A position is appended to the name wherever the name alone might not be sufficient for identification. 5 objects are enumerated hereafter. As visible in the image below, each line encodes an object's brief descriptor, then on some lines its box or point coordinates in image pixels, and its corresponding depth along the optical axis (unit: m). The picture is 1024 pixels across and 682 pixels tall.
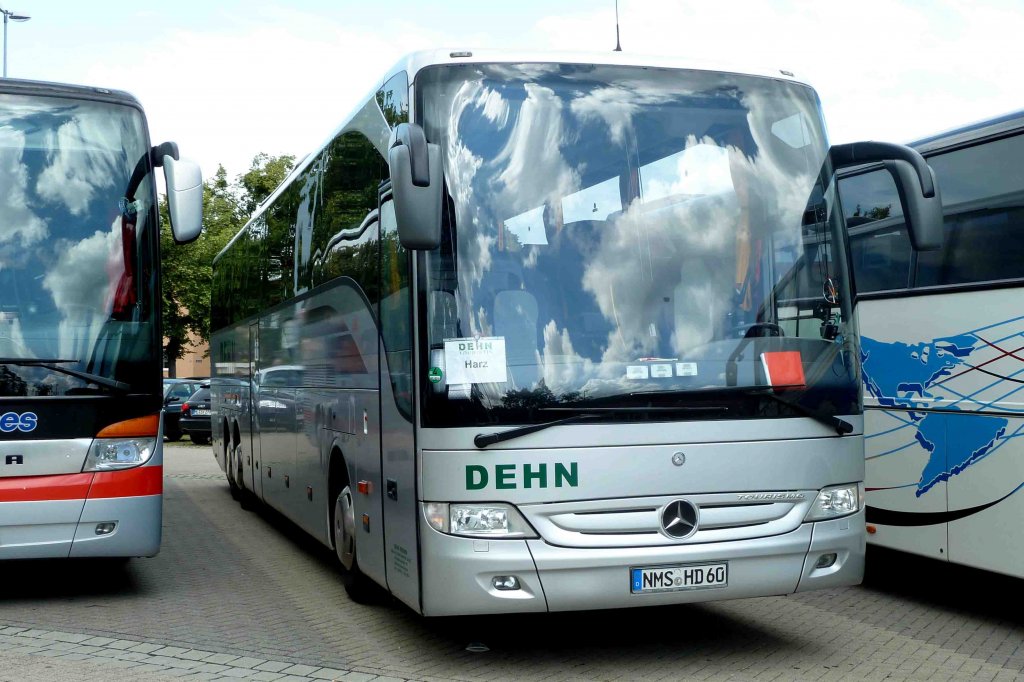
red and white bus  8.52
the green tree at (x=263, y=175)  51.03
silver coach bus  6.48
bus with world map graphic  7.96
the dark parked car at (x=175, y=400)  33.31
